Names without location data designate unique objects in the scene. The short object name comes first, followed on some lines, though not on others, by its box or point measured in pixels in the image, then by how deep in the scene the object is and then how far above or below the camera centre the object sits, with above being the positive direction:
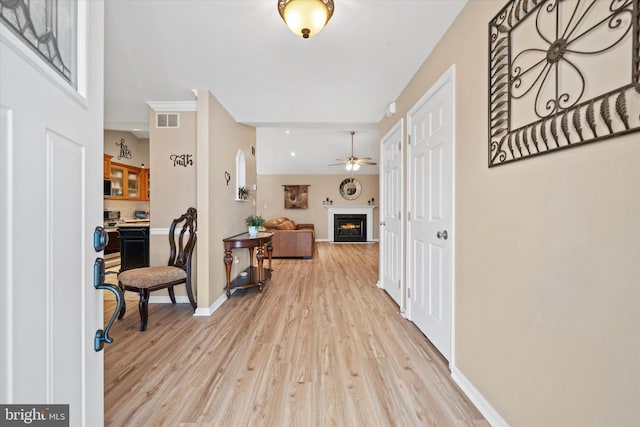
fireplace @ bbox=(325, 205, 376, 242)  9.15 -0.02
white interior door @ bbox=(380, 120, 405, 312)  2.96 -0.02
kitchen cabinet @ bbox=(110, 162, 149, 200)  5.72 +0.72
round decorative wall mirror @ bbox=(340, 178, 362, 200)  9.27 +0.92
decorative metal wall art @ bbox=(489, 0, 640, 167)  0.84 +0.54
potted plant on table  3.61 -0.15
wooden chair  2.51 -0.59
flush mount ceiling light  1.47 +1.13
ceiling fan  6.34 +1.23
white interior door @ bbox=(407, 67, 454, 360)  1.89 +0.00
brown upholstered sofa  6.02 -0.70
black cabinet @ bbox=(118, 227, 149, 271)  3.76 -0.53
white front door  0.51 -0.02
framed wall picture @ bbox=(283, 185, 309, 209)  9.20 +0.60
